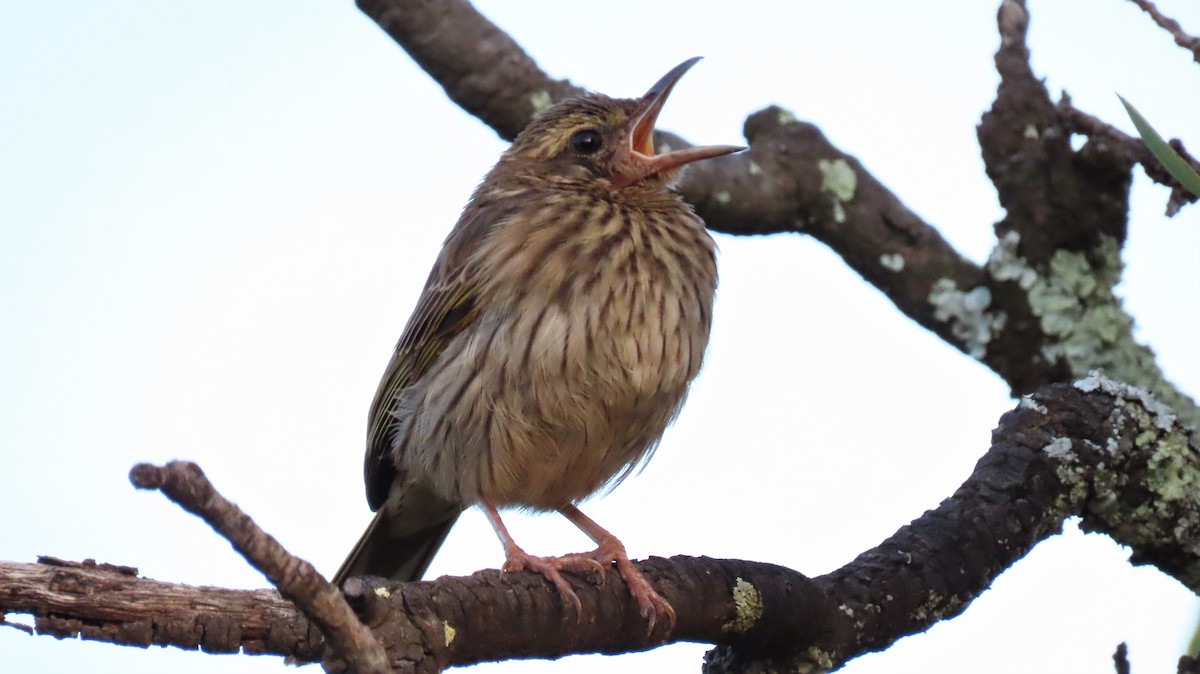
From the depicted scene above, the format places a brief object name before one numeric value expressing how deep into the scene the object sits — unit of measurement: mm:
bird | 9234
